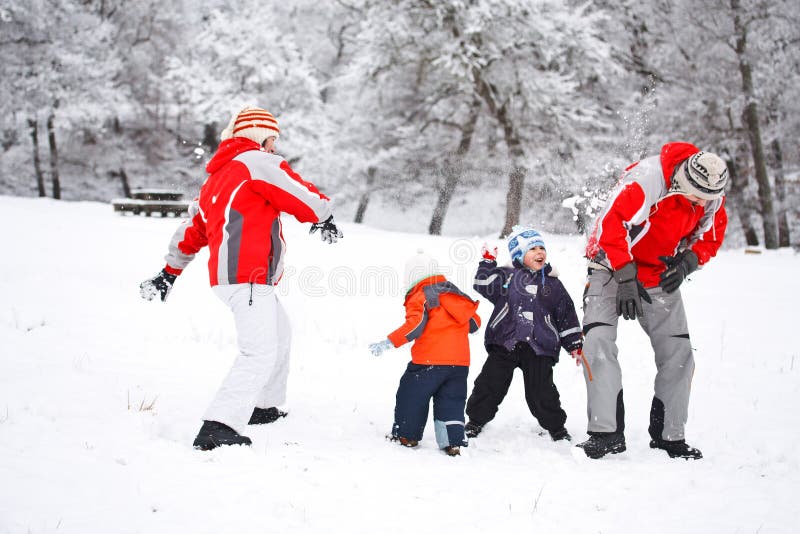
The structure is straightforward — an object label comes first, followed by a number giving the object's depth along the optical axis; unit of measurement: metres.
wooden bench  20.95
